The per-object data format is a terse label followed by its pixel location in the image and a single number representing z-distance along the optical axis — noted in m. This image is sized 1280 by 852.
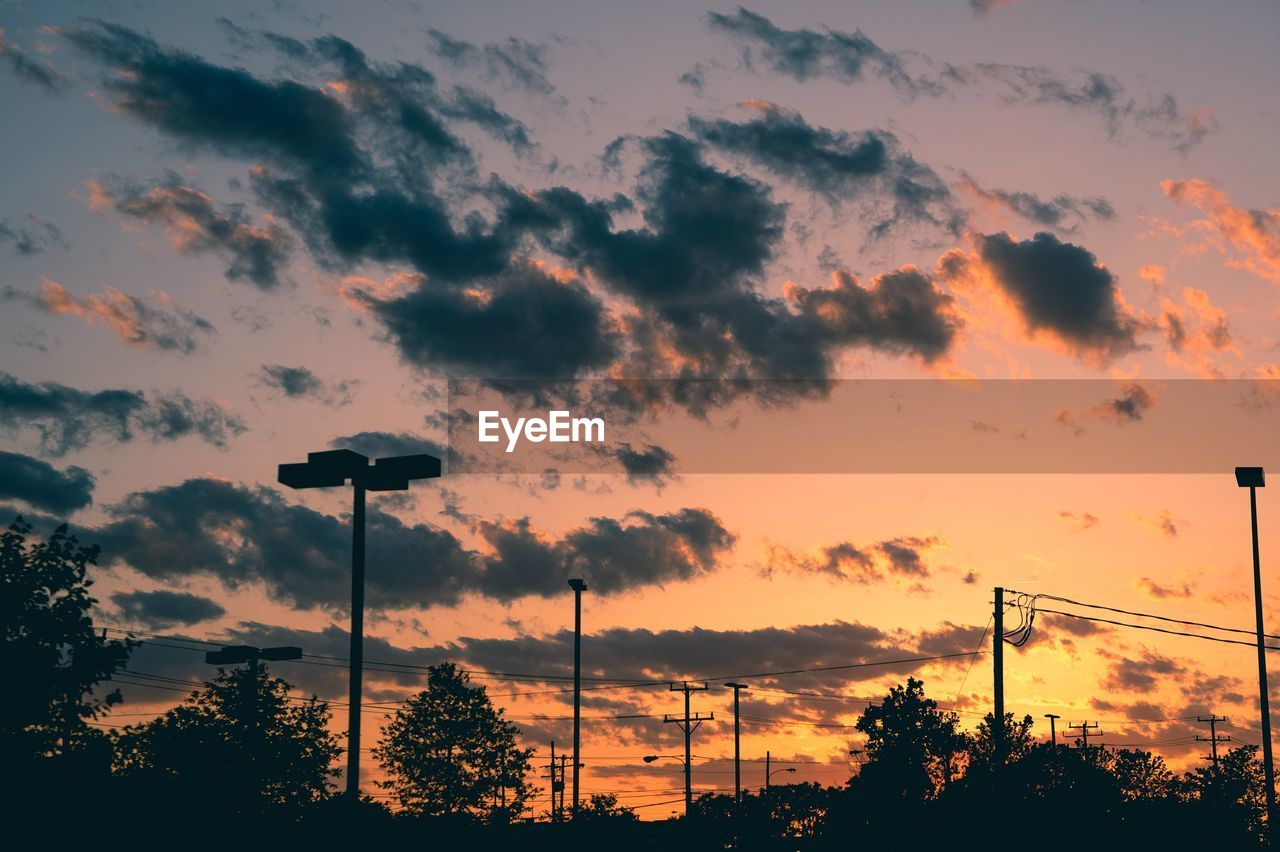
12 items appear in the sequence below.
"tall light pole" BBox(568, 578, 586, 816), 51.25
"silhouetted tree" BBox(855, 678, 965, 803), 71.62
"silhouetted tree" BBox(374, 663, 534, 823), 79.50
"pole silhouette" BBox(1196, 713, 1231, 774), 149.38
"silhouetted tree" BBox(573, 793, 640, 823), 80.94
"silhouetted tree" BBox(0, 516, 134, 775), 29.80
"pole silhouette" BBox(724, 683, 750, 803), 84.80
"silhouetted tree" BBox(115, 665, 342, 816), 38.00
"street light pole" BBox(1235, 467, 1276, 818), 41.44
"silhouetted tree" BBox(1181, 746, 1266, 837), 44.02
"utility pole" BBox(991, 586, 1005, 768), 45.97
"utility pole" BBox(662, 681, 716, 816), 82.11
